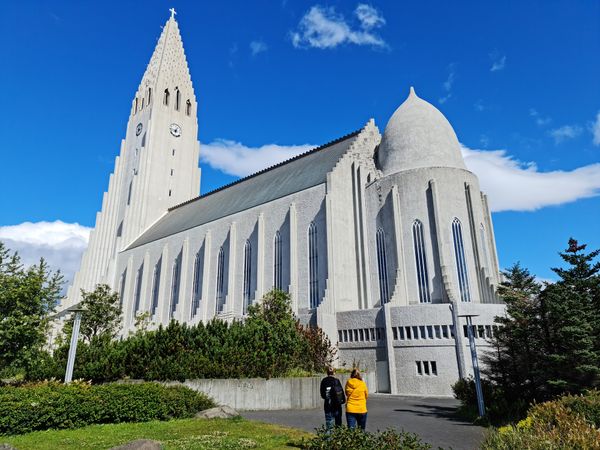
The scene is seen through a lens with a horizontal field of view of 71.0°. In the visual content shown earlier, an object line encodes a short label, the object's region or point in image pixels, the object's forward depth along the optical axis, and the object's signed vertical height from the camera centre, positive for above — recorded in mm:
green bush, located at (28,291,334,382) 18734 +623
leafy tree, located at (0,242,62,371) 16297 +2230
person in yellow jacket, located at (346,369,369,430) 10156 -812
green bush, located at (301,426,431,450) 7824 -1360
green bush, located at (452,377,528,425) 13523 -1296
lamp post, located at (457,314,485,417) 13914 -776
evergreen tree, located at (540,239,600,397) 13070 +1193
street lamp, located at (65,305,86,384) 15945 +1121
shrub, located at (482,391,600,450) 6113 -1047
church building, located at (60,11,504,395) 28219 +9900
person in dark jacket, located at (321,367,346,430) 10617 -746
